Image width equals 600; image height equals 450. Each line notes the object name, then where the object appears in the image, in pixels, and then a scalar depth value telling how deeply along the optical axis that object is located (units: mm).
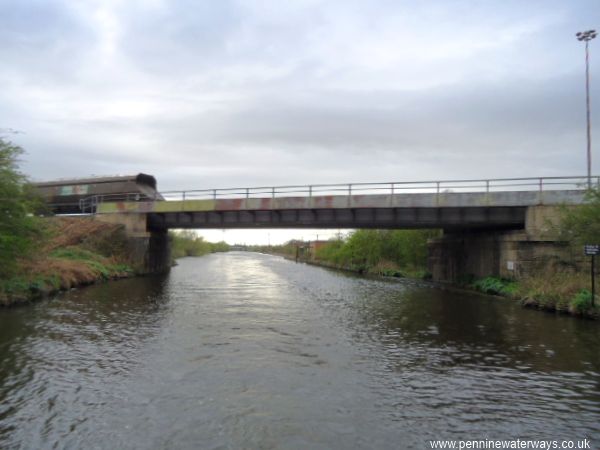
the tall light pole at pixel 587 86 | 32938
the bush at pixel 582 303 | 19672
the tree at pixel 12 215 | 18953
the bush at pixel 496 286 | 27944
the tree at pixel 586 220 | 21547
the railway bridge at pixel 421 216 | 29016
